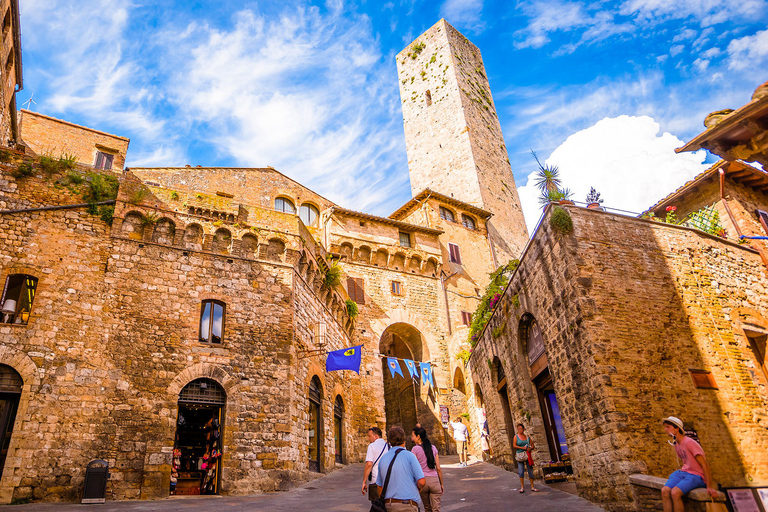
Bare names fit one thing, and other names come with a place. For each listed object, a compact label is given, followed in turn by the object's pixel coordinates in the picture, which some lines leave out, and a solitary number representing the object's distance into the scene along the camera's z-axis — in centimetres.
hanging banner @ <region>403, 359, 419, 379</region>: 1978
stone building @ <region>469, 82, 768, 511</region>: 813
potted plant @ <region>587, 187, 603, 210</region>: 1027
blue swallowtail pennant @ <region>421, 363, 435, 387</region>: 2038
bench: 658
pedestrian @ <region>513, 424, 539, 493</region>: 952
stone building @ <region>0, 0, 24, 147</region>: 1502
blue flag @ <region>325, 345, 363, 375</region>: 1450
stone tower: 3195
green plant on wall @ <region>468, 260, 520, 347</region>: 1490
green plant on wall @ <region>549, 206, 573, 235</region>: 959
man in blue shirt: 471
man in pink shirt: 531
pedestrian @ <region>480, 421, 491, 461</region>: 1618
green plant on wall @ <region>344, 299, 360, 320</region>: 2058
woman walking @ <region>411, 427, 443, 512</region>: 658
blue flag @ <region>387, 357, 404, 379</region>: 1920
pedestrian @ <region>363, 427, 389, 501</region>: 538
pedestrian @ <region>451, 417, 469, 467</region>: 1631
